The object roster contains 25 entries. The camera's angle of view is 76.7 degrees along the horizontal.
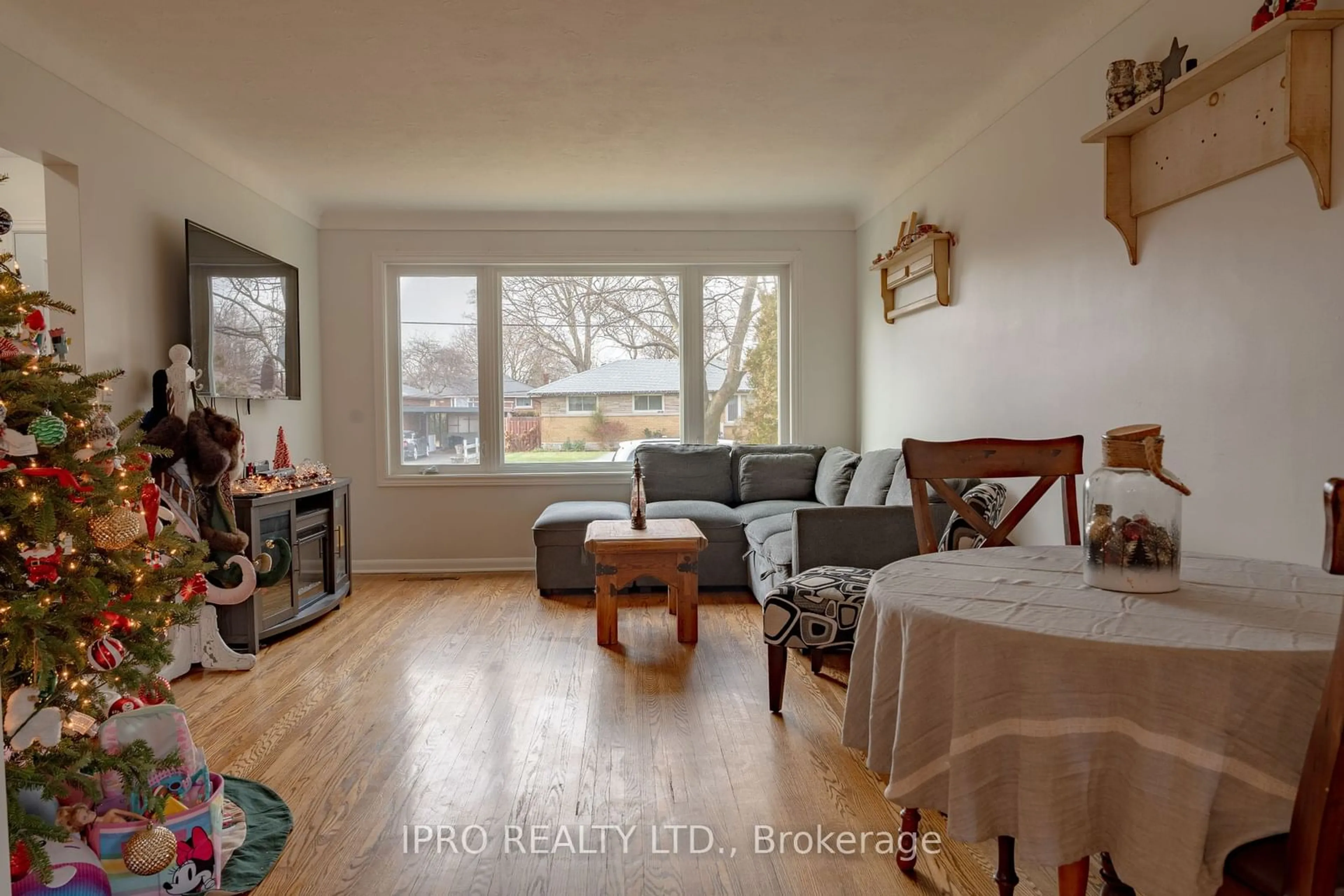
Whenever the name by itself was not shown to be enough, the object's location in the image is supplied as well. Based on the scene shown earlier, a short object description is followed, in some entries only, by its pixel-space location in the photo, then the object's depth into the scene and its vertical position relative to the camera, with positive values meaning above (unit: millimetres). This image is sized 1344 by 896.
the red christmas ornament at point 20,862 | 1760 -894
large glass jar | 1482 -170
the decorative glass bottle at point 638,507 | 4059 -377
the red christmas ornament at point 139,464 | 2139 -79
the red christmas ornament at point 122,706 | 2150 -697
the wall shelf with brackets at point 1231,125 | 1880 +774
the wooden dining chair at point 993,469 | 2193 -116
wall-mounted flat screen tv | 3803 +564
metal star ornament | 2264 +973
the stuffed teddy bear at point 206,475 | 3373 -172
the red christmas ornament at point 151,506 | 2516 -224
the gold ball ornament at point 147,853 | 1881 -932
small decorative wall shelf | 4098 +821
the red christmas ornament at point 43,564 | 1846 -288
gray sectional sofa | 3545 -449
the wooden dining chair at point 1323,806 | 979 -453
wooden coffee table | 3783 -619
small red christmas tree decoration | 4516 -121
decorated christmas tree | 1785 -346
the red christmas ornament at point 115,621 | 1971 -440
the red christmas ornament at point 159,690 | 2084 -641
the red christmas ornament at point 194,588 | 2807 -518
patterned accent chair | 2920 -657
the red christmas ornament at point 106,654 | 1986 -521
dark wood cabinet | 3684 -647
